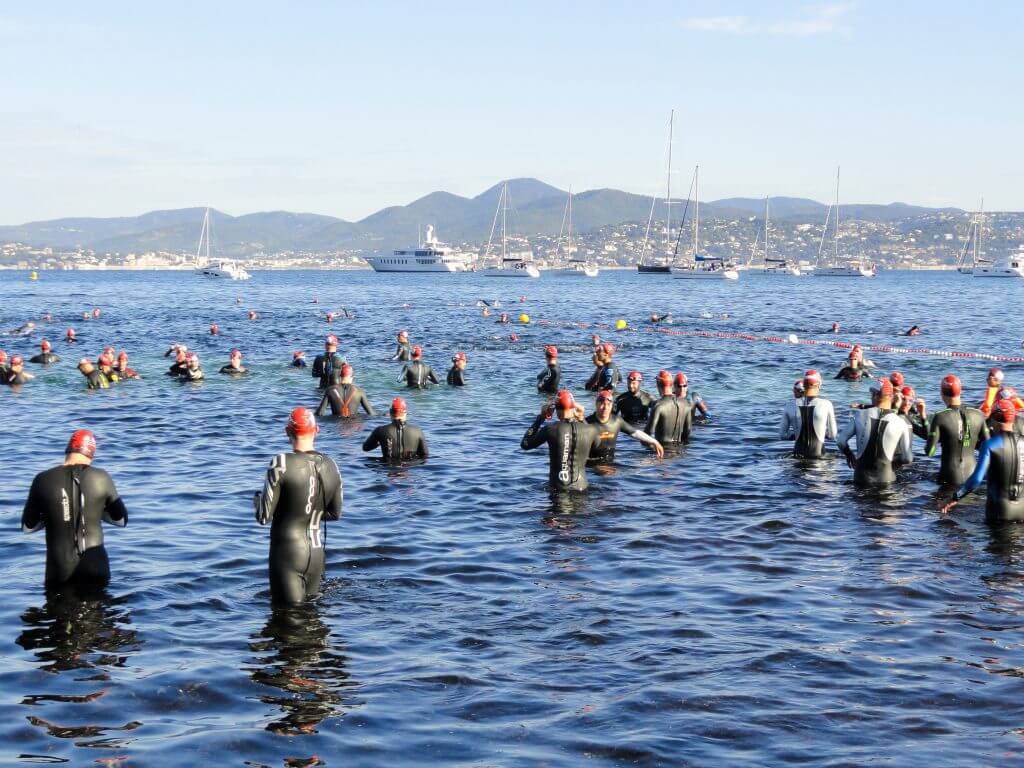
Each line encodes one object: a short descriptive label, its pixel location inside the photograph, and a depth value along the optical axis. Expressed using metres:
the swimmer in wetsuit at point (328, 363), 27.67
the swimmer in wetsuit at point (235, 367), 33.53
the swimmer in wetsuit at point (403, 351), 32.84
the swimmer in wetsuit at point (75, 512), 11.02
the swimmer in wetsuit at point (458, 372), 30.08
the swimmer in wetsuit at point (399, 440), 18.94
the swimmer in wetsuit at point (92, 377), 29.44
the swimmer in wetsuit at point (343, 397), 23.19
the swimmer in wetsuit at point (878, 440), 15.86
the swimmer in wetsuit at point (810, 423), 18.09
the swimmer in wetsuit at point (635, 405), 21.05
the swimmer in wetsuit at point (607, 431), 17.06
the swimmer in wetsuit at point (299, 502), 10.62
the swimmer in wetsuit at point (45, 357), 35.12
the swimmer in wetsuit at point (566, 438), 15.91
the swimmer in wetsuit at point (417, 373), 29.73
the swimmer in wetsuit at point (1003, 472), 13.57
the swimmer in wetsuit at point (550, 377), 26.44
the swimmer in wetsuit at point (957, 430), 15.78
